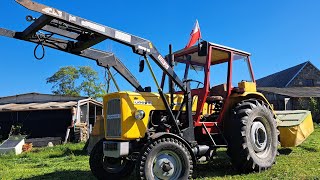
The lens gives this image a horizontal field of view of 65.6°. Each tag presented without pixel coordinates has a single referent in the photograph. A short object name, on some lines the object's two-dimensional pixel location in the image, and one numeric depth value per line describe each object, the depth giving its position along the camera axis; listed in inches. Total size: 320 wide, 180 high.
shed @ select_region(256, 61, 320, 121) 772.7
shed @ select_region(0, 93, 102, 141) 590.9
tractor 162.5
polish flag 216.8
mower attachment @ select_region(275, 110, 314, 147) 248.6
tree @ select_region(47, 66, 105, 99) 1296.9
